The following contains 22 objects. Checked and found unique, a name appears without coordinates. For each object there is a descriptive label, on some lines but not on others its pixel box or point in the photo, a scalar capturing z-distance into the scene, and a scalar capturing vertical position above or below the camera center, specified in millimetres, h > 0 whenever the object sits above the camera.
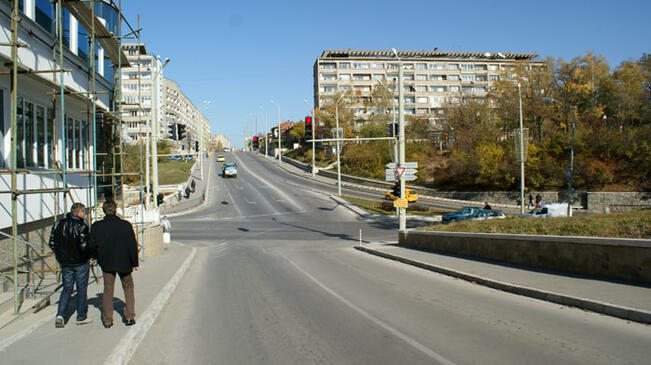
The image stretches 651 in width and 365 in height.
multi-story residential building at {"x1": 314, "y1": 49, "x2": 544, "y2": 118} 105812 +24022
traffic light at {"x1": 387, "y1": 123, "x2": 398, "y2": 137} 23922 +2563
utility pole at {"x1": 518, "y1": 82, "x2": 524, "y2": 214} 31847 +2281
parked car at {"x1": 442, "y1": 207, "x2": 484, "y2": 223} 31355 -2537
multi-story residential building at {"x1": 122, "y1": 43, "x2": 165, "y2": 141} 83750 +19160
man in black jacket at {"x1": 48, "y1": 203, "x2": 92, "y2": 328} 6645 -1088
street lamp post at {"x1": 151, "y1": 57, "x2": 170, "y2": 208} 26041 +1593
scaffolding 7364 +1983
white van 27328 -1964
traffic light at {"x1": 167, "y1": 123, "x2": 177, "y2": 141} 29953 +3238
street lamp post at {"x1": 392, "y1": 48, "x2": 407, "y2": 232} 22453 +1853
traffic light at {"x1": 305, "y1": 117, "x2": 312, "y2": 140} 28995 +3393
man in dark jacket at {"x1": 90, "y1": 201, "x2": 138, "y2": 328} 6617 -1065
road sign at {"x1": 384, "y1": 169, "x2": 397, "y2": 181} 22562 +213
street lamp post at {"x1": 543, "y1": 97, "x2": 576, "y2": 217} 27894 +326
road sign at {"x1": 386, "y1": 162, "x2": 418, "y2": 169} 22016 +626
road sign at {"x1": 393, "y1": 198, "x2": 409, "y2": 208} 21834 -1173
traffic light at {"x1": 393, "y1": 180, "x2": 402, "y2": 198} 23930 -613
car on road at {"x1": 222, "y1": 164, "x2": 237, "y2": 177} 71812 +1313
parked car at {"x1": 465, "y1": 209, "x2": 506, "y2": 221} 30172 -2408
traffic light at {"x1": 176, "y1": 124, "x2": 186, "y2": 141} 30294 +3180
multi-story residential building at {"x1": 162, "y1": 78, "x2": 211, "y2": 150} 120669 +22741
